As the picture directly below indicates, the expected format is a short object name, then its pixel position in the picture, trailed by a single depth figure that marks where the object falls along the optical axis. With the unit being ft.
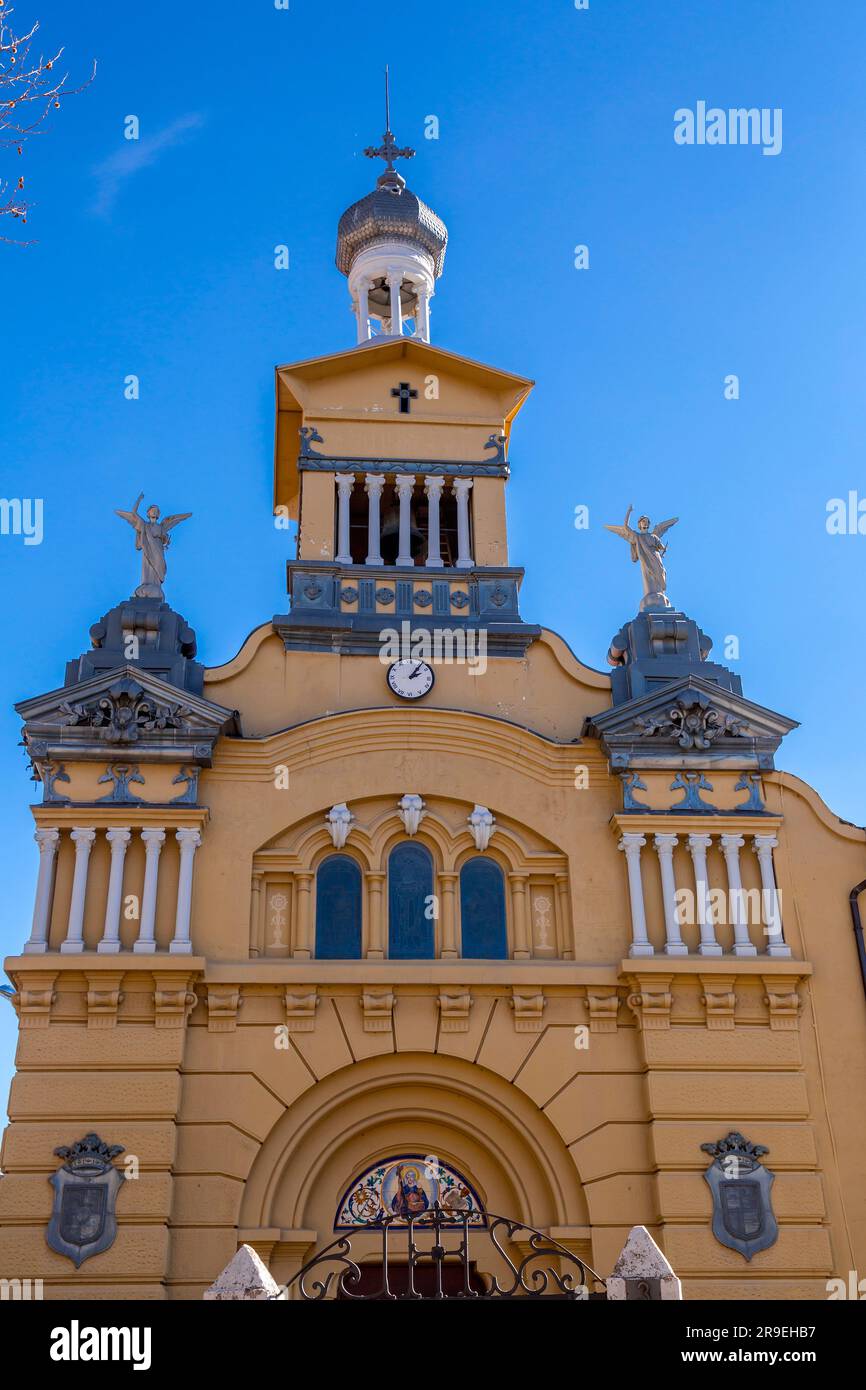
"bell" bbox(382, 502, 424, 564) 77.30
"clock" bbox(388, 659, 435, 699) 66.39
